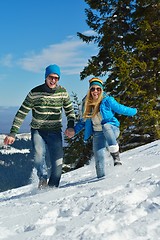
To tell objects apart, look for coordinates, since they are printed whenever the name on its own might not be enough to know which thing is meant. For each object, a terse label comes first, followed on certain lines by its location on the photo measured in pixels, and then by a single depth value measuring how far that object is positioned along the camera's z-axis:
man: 5.83
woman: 5.70
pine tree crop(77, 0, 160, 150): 14.76
